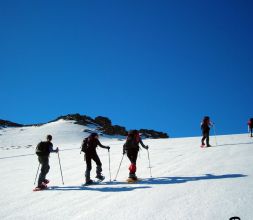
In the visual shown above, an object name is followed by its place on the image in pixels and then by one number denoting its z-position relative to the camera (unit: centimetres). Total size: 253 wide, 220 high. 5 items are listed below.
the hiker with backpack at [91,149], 1234
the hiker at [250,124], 2505
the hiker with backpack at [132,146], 1218
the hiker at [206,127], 2075
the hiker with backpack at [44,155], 1183
